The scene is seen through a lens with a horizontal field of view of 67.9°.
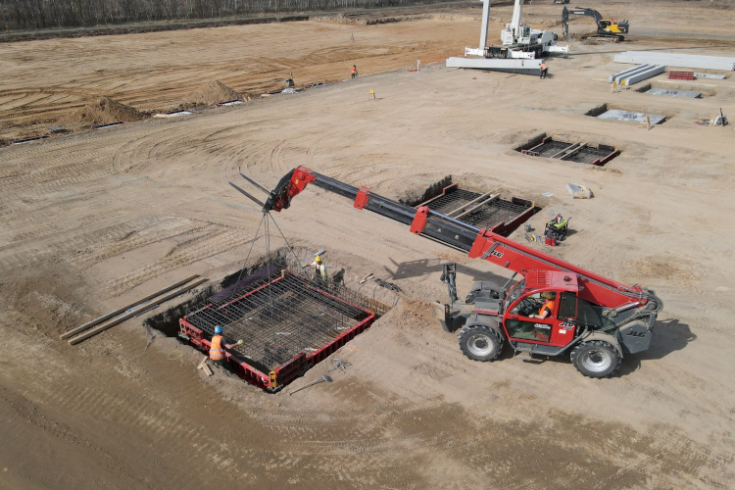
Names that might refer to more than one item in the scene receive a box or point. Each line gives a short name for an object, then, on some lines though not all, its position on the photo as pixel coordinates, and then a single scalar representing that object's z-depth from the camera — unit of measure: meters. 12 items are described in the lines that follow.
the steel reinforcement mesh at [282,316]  11.61
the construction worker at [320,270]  13.62
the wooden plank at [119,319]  11.30
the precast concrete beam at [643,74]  32.34
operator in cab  9.75
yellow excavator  47.41
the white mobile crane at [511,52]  35.19
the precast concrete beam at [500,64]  34.75
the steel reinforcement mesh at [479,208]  17.06
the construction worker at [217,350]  10.56
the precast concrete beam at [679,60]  36.34
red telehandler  9.79
